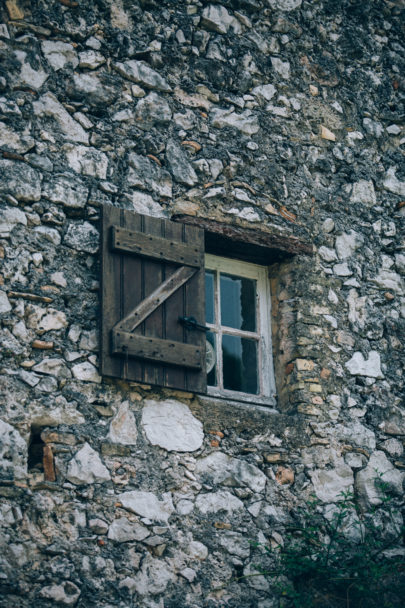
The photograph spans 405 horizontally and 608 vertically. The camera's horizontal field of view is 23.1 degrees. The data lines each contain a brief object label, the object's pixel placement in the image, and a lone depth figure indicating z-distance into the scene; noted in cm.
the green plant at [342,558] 577
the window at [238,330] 645
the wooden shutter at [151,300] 574
